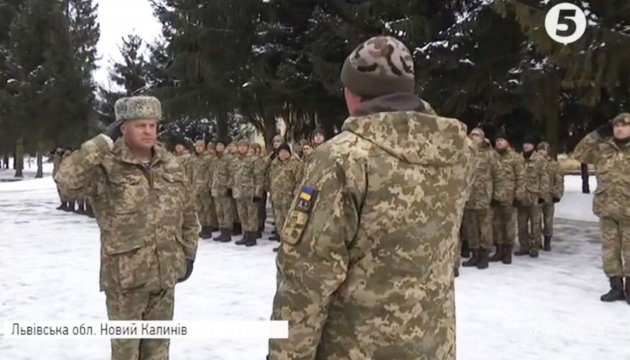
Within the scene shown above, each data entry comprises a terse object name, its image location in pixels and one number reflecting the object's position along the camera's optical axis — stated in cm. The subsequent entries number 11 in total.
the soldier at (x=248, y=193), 1126
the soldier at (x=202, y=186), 1238
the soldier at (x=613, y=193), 644
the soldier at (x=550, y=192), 1019
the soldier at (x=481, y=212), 874
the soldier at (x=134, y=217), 365
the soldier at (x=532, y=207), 969
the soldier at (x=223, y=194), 1173
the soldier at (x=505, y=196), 909
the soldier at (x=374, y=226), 192
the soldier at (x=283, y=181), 1045
